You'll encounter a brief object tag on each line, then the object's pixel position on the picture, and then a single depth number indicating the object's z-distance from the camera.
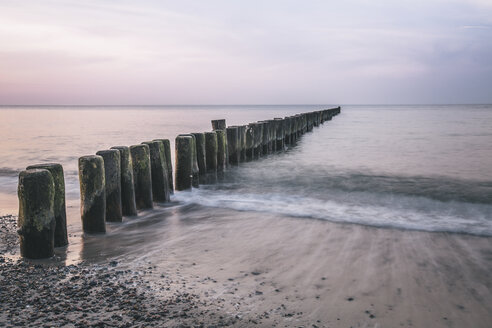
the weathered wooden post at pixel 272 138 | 12.71
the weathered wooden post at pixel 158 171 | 5.62
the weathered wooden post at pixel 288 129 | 15.17
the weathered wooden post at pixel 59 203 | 3.94
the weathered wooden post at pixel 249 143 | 10.63
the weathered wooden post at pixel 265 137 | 11.86
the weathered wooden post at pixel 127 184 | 4.93
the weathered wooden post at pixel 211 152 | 7.85
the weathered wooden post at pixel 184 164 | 6.47
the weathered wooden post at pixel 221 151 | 8.23
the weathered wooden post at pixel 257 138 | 11.07
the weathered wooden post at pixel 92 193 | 4.30
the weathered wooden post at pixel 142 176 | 5.30
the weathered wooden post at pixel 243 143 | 9.98
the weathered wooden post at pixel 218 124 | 9.48
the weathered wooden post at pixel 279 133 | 13.67
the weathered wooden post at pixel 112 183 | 4.62
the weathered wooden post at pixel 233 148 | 9.44
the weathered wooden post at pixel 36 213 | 3.57
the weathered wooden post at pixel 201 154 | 7.26
